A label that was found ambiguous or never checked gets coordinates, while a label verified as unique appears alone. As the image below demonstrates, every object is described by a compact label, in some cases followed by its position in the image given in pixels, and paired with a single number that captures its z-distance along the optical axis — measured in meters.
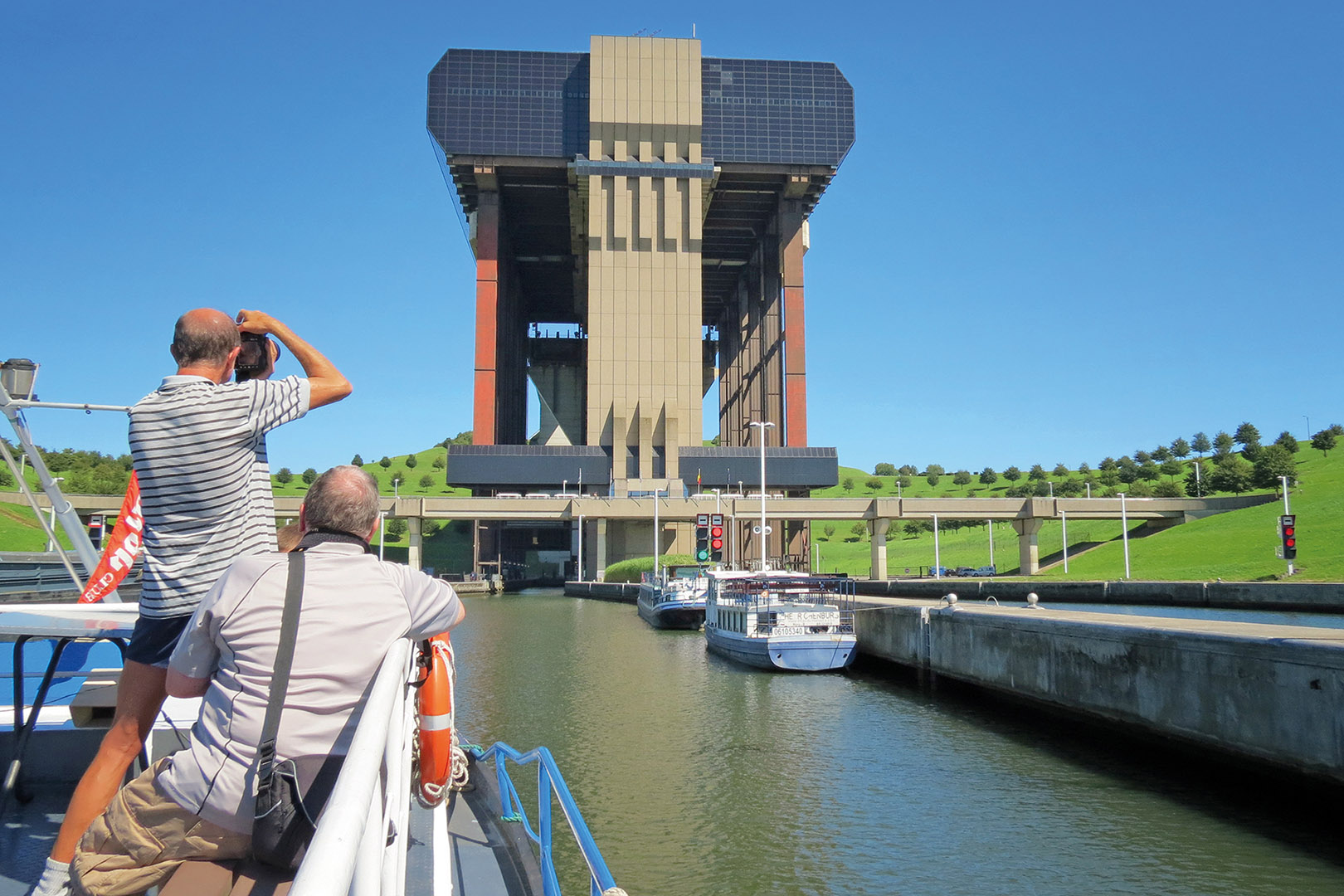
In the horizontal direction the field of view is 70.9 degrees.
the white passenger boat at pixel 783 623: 25.38
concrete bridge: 69.81
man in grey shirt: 2.58
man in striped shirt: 3.25
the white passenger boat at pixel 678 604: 38.56
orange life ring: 3.38
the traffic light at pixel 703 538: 42.03
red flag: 7.18
